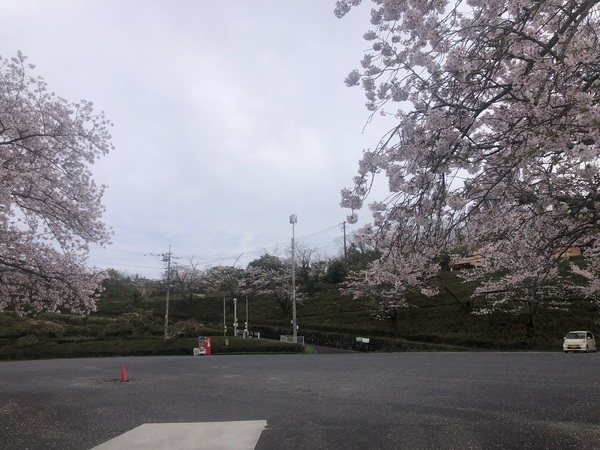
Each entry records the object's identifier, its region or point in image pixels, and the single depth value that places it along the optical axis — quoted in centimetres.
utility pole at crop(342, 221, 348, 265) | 7686
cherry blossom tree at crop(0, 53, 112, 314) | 1204
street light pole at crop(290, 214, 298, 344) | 3895
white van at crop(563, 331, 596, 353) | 2777
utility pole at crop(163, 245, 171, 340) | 5553
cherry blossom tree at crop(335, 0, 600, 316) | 510
